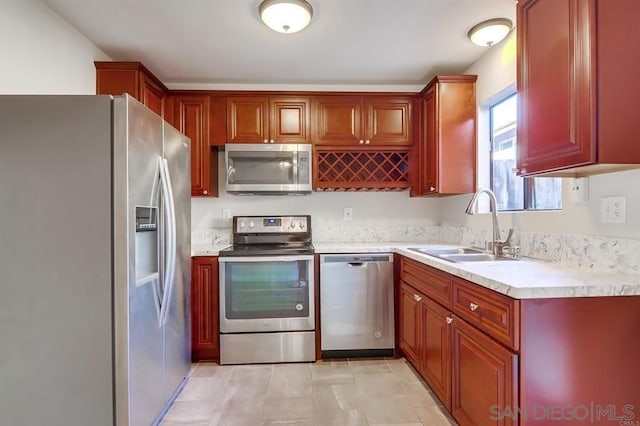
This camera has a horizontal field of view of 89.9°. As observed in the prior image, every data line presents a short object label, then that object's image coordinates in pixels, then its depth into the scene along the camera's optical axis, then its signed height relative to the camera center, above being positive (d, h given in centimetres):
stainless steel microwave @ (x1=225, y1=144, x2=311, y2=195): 278 +39
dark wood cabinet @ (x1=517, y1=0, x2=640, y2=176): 116 +48
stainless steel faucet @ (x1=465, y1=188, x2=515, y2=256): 203 -14
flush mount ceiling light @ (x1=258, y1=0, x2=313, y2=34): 176 +112
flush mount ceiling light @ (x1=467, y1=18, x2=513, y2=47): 201 +115
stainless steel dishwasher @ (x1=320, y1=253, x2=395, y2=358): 257 -73
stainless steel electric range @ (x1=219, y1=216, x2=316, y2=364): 252 -75
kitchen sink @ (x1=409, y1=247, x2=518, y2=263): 210 -31
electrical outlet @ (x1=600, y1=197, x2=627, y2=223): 139 +0
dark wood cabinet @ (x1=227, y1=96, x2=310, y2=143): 283 +82
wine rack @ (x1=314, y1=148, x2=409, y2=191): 296 +40
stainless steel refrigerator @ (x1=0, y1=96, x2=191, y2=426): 142 -22
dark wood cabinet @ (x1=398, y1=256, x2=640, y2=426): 117 -56
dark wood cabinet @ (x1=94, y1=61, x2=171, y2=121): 234 +98
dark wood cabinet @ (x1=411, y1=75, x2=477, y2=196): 259 +61
